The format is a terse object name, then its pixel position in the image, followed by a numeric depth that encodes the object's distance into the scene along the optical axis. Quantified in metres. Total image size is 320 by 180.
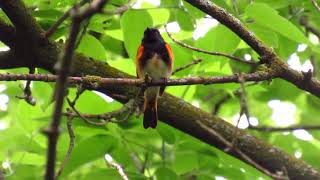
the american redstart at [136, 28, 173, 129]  7.30
